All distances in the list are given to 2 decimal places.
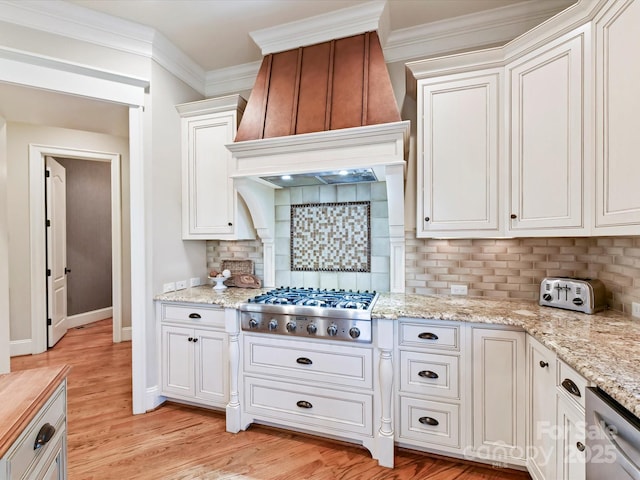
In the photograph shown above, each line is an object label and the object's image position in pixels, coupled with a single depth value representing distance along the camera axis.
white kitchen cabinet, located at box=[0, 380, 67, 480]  0.77
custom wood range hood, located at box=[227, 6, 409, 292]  2.01
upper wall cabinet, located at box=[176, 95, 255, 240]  2.62
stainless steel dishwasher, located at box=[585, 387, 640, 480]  0.87
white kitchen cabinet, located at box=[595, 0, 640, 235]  1.30
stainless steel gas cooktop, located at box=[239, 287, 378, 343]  1.89
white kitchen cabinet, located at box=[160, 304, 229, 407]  2.30
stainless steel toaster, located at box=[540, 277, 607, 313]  1.74
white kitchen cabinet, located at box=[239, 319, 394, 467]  1.85
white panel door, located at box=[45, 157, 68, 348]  3.79
